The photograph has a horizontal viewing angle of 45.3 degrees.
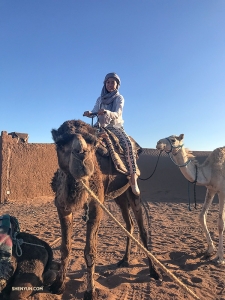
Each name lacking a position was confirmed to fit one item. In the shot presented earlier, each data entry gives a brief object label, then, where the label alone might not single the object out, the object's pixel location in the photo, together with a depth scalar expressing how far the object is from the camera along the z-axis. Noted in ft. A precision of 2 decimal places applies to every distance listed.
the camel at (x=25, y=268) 9.71
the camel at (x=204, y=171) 18.19
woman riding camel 14.47
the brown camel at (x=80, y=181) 9.04
